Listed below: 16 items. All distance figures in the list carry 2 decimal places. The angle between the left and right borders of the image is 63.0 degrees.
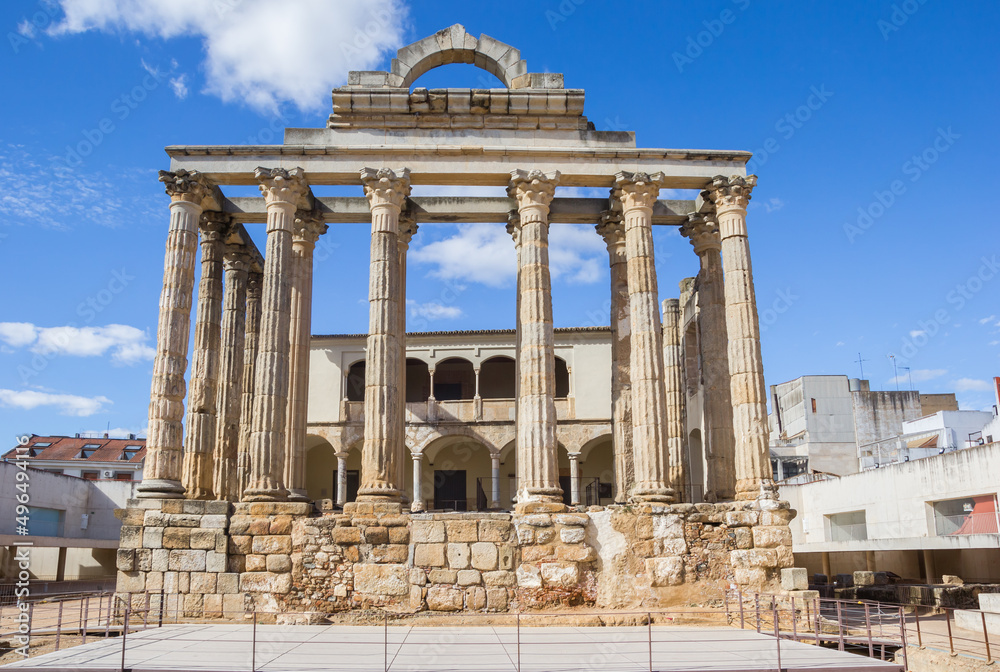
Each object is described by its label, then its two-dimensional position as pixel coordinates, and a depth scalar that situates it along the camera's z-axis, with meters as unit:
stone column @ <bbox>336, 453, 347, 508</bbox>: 29.61
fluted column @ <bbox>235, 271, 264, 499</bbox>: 19.63
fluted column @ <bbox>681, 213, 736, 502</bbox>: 19.23
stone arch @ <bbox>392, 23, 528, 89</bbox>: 18.66
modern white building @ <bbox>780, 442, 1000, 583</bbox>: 24.59
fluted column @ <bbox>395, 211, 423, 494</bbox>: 17.31
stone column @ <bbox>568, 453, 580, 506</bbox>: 30.28
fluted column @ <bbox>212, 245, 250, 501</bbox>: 20.27
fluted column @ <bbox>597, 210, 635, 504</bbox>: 19.05
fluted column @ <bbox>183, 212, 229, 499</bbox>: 18.11
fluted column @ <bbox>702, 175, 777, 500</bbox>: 17.12
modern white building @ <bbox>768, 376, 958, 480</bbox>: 39.66
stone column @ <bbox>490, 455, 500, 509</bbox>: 31.20
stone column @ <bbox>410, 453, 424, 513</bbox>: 31.73
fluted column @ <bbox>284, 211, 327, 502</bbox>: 18.09
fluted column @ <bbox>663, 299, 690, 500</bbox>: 18.03
